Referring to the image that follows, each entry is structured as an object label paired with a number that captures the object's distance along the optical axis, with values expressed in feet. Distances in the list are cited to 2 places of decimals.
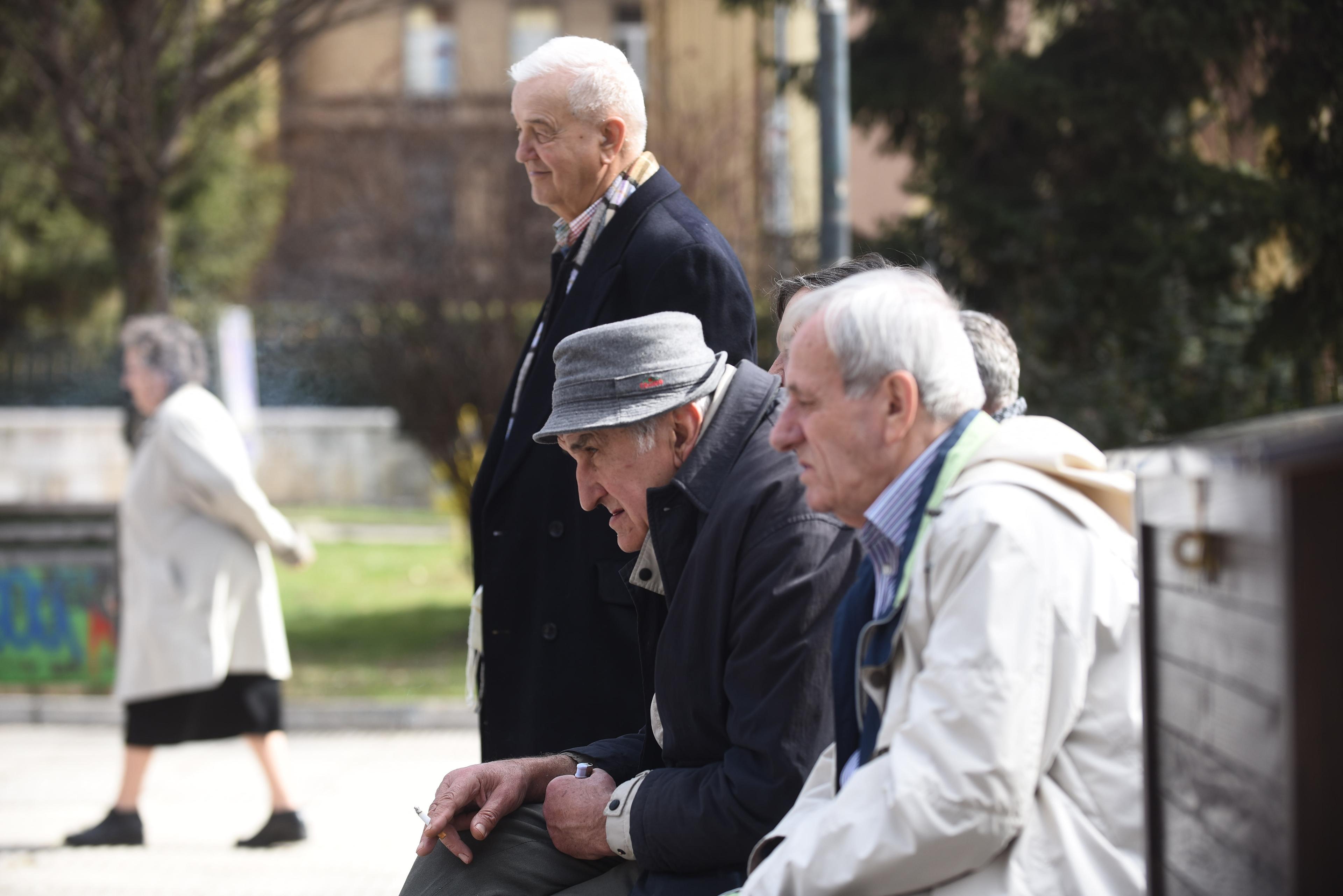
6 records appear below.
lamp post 46.19
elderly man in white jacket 11.64
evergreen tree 38.96
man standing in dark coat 20.57
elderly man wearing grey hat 14.90
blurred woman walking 37.01
